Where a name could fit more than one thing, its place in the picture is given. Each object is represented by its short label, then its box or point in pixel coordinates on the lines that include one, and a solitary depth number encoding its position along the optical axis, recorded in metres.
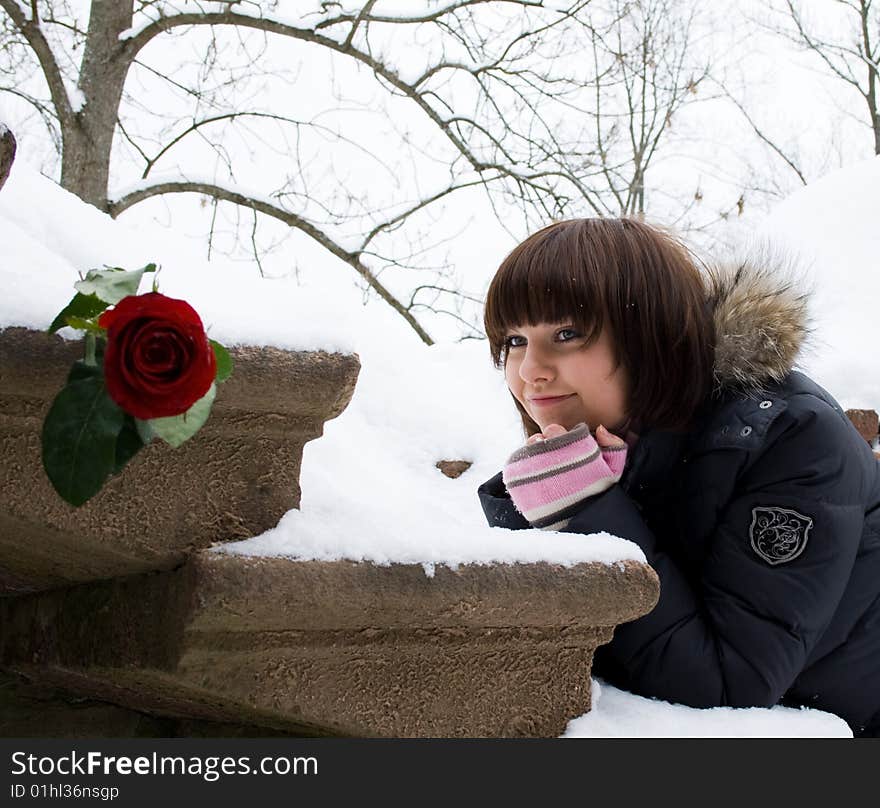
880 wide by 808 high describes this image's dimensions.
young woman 2.53
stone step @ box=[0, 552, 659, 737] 2.32
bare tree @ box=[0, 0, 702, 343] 7.62
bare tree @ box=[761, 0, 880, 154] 15.80
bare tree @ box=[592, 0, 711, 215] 8.29
